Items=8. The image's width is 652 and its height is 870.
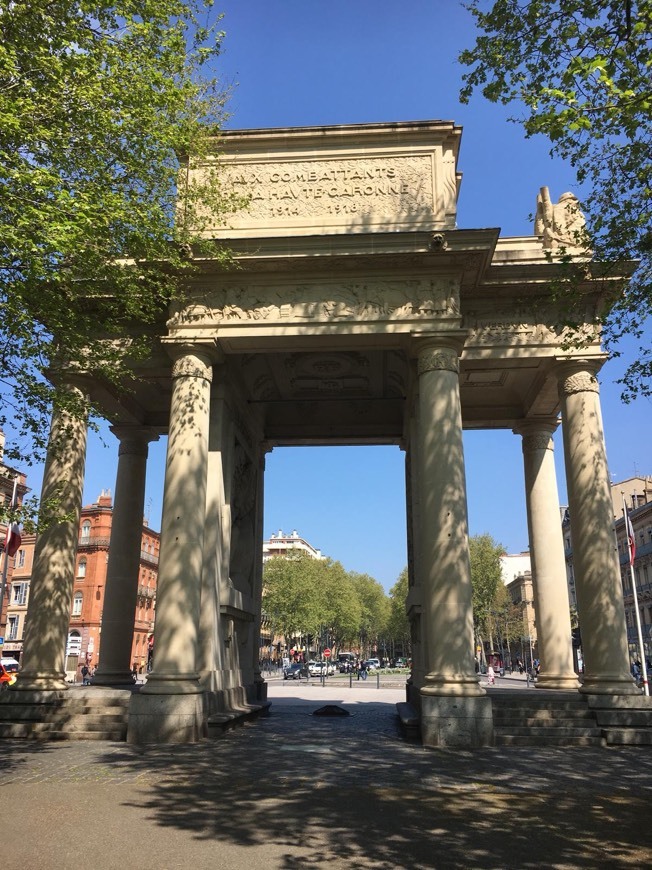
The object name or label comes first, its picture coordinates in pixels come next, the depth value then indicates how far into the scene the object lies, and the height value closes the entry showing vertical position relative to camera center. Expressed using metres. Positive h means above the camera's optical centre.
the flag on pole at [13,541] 20.91 +3.25
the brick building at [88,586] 61.50 +5.79
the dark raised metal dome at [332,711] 20.05 -1.70
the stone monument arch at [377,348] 13.89 +6.74
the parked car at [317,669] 63.06 -1.67
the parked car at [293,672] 53.31 -1.62
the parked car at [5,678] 24.17 -1.00
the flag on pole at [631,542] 24.08 +3.80
